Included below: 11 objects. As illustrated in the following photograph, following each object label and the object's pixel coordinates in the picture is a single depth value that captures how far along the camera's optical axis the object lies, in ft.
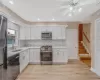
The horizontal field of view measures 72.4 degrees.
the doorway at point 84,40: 16.64
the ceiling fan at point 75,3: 6.52
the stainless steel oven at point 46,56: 12.33
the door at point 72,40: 14.67
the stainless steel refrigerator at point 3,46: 5.18
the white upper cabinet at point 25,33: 13.19
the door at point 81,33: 18.89
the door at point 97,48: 8.73
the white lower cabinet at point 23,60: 8.83
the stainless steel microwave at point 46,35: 13.01
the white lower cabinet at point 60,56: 12.43
